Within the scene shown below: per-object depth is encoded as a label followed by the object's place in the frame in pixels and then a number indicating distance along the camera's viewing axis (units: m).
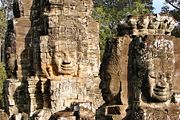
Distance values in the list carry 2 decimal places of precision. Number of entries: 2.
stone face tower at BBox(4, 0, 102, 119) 19.09
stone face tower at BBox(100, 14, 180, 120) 10.80
